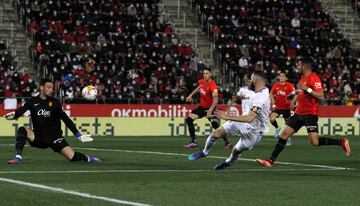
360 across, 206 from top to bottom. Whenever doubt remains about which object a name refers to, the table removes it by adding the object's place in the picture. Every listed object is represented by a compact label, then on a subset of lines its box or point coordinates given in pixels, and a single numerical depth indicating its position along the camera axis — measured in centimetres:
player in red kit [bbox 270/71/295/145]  3050
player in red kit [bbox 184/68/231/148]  2766
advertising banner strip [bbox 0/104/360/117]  3807
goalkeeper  1855
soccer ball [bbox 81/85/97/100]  2359
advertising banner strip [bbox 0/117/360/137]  3706
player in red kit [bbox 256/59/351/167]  1930
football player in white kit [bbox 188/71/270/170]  1644
